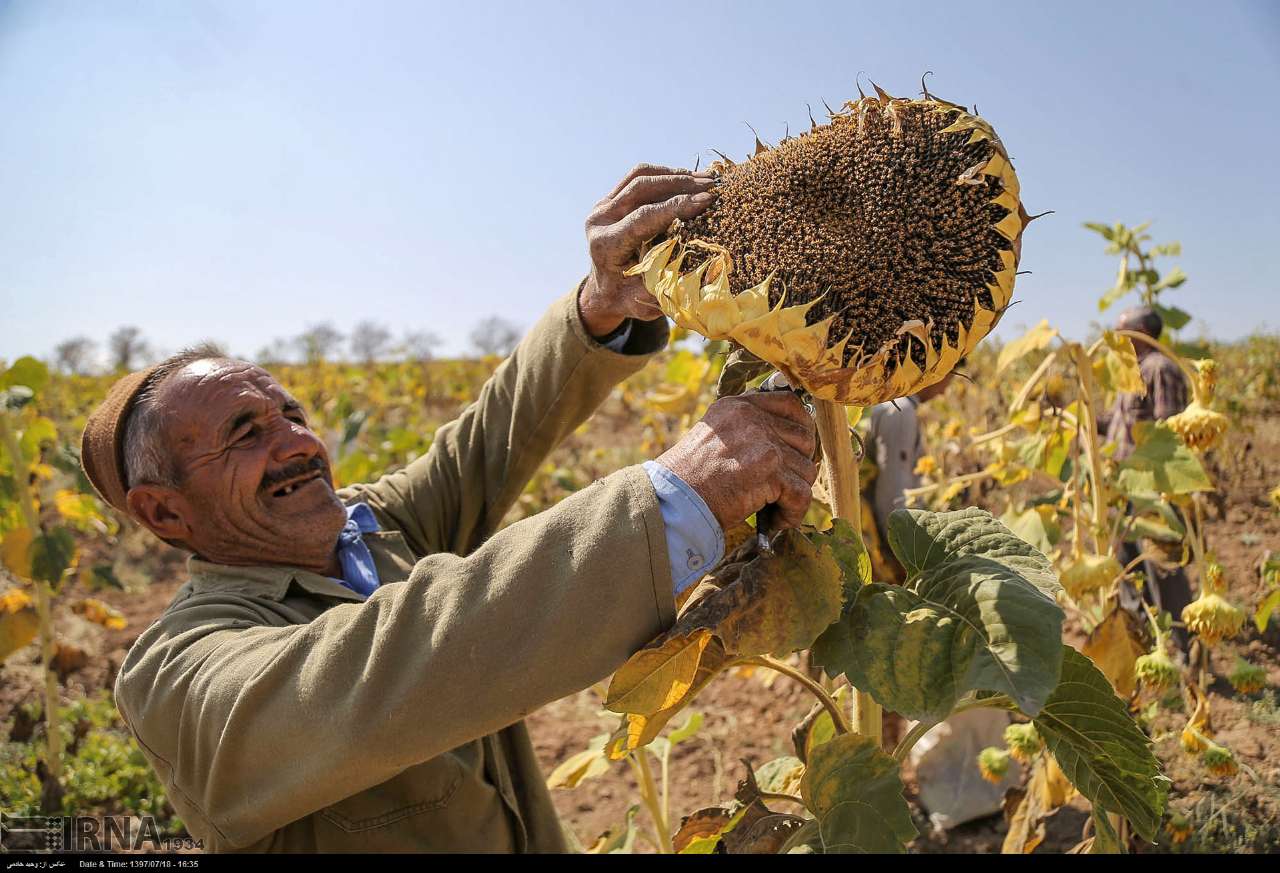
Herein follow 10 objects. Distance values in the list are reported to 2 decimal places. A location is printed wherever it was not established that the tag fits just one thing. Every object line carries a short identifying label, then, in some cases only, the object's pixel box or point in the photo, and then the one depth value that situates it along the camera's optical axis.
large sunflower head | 1.16
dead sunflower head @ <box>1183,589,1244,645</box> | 2.59
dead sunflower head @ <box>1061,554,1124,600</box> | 2.41
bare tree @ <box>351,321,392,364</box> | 54.97
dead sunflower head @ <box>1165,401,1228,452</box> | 2.53
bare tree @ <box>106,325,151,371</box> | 38.83
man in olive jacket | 1.24
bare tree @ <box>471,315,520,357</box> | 48.86
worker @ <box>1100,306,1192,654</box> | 4.68
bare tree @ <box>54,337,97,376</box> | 43.31
